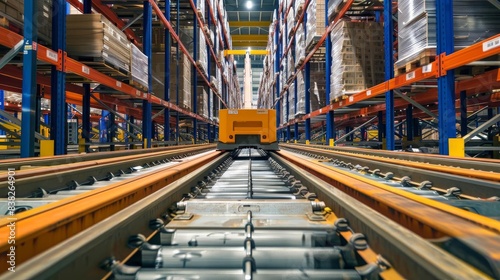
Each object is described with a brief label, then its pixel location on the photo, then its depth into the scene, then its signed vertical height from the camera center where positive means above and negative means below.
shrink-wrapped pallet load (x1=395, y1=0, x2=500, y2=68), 4.03 +1.58
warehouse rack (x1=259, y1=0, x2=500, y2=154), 3.61 +0.96
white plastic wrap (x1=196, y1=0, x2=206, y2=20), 10.06 +4.52
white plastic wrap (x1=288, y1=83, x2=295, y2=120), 12.77 +1.87
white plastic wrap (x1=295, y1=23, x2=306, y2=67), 10.07 +3.33
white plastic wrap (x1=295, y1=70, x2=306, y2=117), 10.48 +1.72
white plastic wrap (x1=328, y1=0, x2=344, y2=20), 6.96 +3.18
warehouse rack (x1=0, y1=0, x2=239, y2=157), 3.39 +1.09
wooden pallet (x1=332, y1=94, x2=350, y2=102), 6.50 +1.03
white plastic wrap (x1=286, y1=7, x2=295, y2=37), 11.80 +4.85
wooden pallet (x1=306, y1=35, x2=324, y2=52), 8.69 +2.97
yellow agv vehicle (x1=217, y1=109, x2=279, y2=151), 6.80 +0.36
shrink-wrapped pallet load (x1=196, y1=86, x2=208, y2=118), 11.72 +1.69
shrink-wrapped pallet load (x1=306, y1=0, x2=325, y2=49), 8.62 +3.48
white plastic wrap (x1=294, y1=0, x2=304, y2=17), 10.13 +4.52
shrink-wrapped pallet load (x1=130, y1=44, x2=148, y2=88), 5.80 +1.53
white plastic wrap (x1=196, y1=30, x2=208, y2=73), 10.64 +3.29
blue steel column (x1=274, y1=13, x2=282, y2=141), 16.89 +4.73
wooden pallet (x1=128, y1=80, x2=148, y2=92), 5.94 +1.21
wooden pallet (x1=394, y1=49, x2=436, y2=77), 4.12 +1.17
